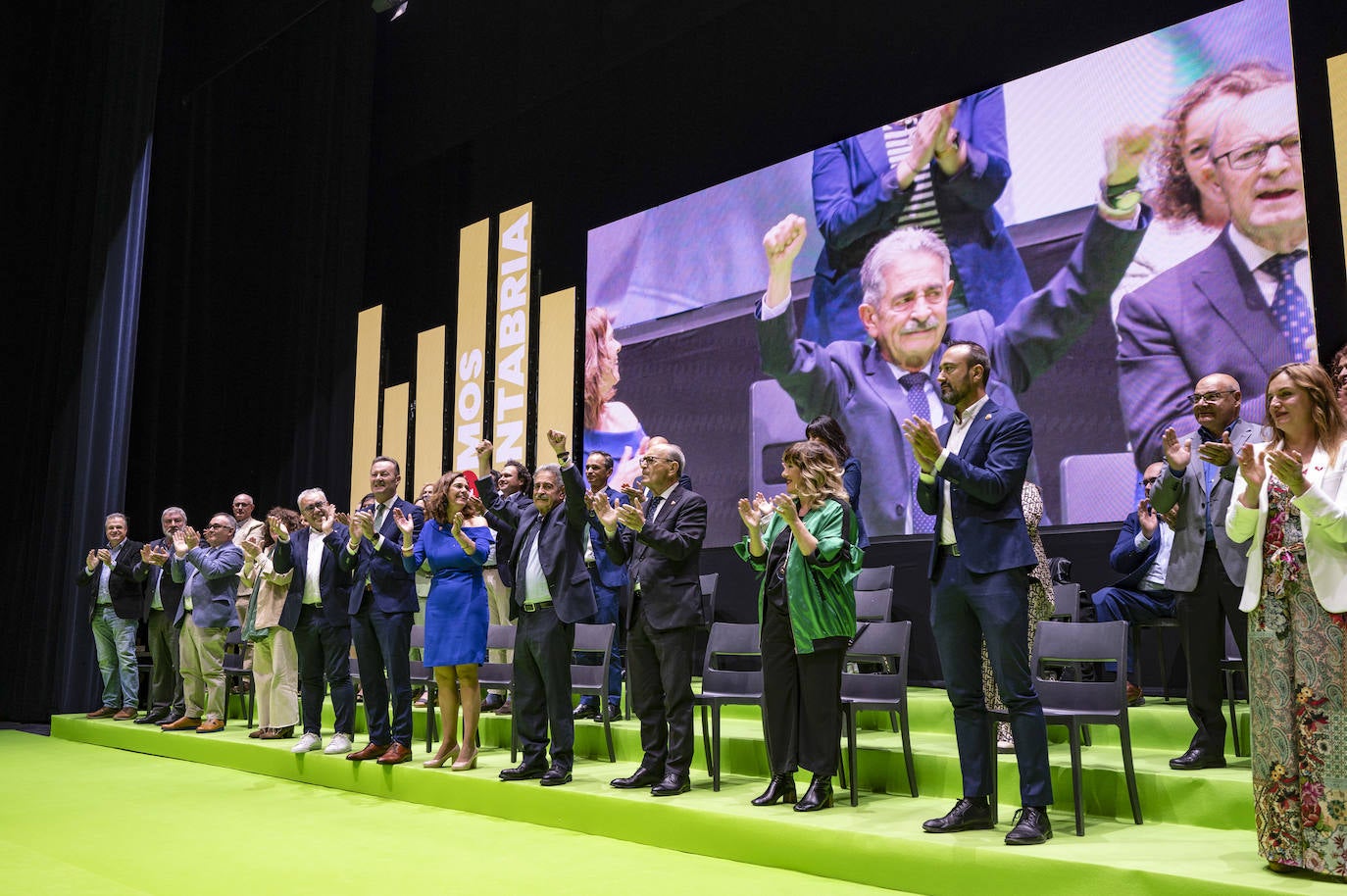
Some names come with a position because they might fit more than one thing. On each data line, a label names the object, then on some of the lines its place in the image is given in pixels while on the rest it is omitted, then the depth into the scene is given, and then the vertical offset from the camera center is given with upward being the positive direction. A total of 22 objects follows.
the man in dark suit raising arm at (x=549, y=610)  4.89 +0.00
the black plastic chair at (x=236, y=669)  7.70 -0.41
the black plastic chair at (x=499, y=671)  5.90 -0.32
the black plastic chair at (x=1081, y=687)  3.62 -0.26
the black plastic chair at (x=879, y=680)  4.23 -0.27
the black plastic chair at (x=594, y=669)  5.43 -0.25
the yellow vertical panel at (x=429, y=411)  9.75 +1.73
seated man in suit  4.93 +0.16
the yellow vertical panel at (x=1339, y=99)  4.86 +2.21
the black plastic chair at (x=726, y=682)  4.63 -0.31
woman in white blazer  2.81 -0.01
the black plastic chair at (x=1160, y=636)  4.81 -0.11
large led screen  5.14 +1.78
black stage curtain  9.73 +2.73
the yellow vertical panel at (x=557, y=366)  8.52 +1.86
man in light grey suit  3.93 +0.20
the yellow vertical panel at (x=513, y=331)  9.01 +2.25
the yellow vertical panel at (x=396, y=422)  10.13 +1.70
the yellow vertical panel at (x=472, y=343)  9.44 +2.25
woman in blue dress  5.25 +0.03
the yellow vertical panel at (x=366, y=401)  10.49 +1.95
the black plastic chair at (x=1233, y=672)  4.14 -0.23
